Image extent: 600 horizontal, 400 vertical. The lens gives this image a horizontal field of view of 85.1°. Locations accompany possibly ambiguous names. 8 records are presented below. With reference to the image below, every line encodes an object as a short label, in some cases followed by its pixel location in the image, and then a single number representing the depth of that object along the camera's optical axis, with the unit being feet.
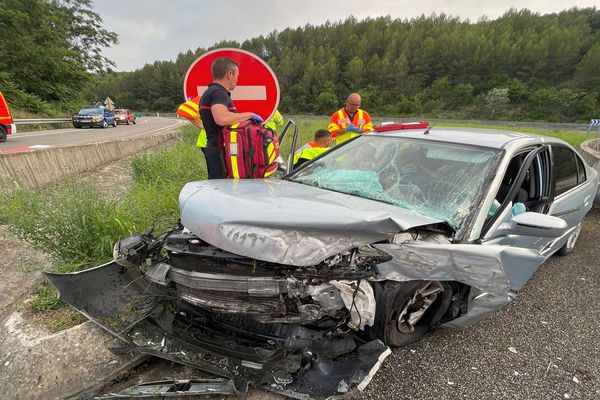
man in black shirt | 8.96
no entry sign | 9.48
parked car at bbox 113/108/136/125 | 91.61
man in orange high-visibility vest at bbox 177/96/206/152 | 10.14
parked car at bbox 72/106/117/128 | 66.23
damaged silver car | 5.20
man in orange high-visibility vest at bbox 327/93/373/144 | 15.78
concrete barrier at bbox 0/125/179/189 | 14.11
